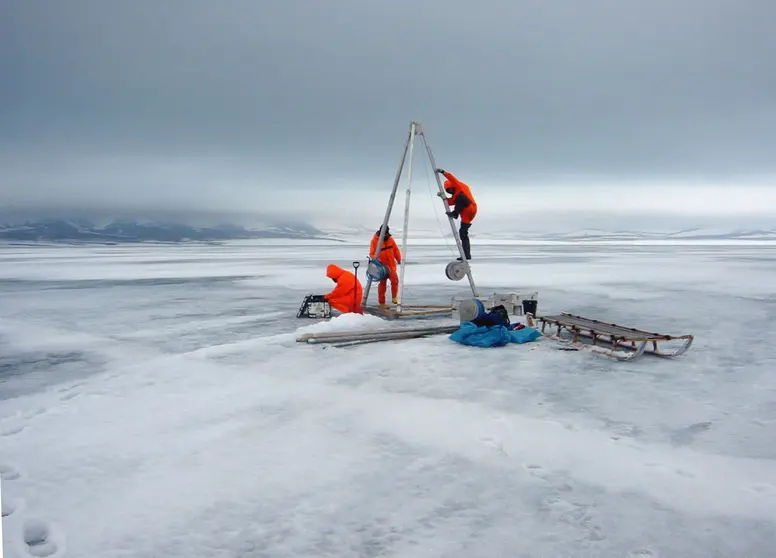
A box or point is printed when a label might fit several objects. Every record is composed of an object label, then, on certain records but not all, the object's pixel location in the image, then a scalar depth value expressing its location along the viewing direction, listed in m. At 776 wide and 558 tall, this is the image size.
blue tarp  6.91
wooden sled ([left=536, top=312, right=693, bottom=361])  6.42
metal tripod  8.47
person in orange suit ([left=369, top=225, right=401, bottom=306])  9.26
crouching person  9.02
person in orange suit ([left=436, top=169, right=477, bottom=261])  8.42
